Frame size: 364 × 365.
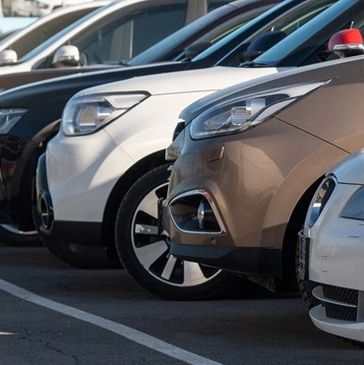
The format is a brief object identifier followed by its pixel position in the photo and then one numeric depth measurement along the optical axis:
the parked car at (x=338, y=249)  8.79
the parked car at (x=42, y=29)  24.12
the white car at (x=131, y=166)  12.30
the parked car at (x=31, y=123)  14.51
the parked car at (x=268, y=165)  10.31
